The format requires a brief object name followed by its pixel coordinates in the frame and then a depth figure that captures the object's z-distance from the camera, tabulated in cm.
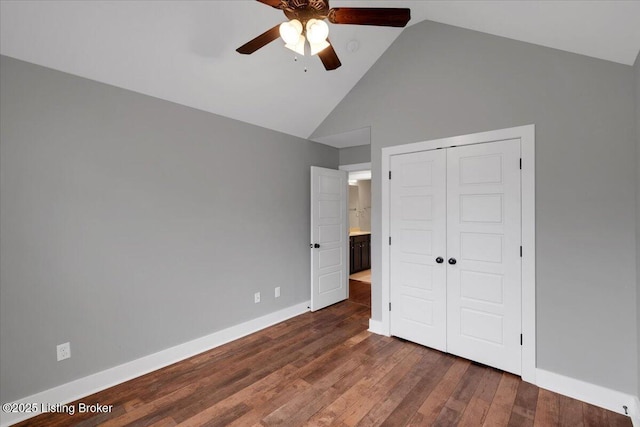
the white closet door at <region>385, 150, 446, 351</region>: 288
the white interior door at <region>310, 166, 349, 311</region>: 402
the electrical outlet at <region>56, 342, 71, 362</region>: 215
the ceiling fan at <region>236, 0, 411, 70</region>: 150
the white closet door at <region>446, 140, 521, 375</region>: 248
